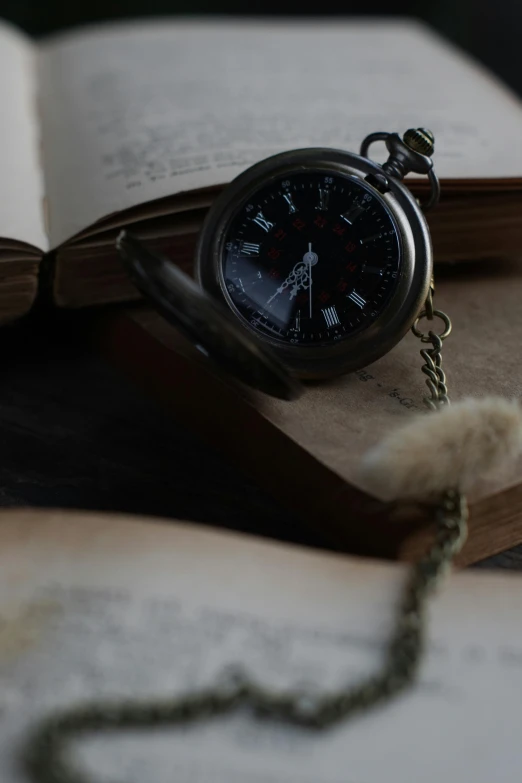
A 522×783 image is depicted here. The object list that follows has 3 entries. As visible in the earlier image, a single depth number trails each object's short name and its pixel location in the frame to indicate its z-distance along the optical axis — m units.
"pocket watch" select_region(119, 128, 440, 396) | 0.35
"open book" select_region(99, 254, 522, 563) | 0.32
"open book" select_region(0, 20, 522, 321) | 0.37
